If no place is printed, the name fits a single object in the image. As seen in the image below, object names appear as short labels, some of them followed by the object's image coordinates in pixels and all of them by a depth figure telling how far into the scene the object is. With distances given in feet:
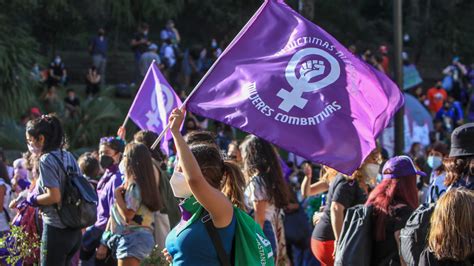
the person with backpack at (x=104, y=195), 51.01
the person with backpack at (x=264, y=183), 50.93
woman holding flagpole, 29.14
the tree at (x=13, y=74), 120.37
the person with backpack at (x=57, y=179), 45.11
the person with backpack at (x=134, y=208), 48.11
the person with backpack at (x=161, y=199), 51.01
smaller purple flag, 63.10
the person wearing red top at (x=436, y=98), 156.25
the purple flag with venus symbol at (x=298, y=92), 37.42
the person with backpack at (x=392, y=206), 41.55
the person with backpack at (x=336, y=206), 47.75
